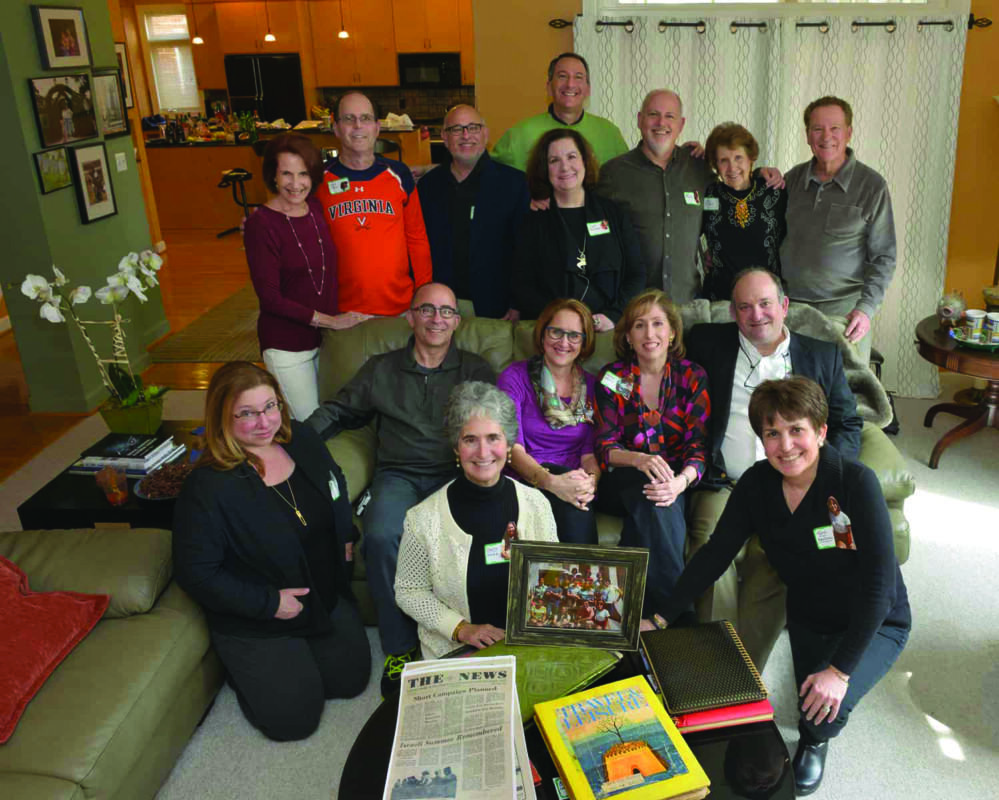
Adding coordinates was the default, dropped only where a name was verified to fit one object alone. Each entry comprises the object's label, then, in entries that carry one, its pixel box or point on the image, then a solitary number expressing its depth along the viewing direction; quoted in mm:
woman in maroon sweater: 3021
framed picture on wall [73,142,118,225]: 4676
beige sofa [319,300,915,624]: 2619
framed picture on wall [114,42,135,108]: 8339
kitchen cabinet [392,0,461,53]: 9930
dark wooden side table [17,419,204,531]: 2715
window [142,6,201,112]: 11227
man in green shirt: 3475
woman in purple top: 2680
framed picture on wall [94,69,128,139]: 4895
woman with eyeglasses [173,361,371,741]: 2213
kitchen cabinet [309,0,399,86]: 10078
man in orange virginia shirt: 3158
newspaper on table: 1527
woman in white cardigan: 2207
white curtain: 4199
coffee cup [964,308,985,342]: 3557
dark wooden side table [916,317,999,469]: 3510
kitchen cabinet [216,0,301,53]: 10047
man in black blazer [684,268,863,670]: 2641
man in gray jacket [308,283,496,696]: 2760
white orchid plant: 2939
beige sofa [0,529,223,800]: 1838
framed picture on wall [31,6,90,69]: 4309
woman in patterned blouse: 2596
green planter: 3092
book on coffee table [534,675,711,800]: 1535
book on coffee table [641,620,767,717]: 1771
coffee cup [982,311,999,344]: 3520
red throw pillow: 1933
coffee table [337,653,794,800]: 1606
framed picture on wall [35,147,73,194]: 4309
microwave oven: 10195
